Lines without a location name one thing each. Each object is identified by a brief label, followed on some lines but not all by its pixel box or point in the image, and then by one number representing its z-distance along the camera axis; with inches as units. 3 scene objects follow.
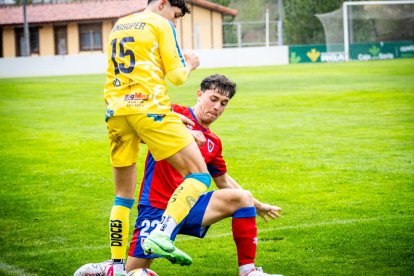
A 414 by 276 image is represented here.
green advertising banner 2231.8
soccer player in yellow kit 225.3
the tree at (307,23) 3221.0
